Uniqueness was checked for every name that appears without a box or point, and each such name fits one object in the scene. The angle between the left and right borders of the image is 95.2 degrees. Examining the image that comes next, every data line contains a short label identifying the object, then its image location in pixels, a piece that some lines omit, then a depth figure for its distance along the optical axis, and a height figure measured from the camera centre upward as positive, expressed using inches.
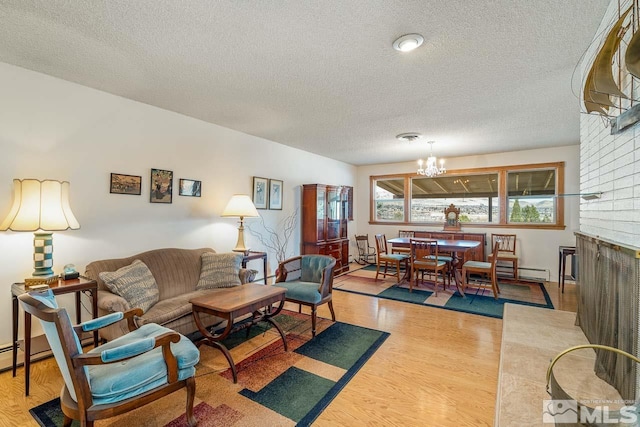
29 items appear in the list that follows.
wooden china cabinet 218.7 -6.0
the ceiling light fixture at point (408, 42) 79.2 +48.5
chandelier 193.2 +32.4
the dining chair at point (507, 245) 218.4 -21.5
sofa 96.3 -28.5
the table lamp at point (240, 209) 148.4 +2.0
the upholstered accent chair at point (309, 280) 123.2 -32.1
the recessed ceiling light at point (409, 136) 177.3 +49.4
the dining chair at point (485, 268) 169.8 -30.9
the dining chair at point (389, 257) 207.9 -30.4
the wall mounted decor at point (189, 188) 144.6 +12.5
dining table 178.6 -19.6
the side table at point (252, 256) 151.4 -22.8
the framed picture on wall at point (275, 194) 196.2 +13.5
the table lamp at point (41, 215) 88.4 -1.6
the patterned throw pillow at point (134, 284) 99.3 -25.9
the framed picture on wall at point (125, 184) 120.8 +11.4
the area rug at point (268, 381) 73.3 -51.0
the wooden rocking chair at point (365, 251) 289.9 -36.2
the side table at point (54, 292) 83.2 -26.6
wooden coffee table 91.3 -30.0
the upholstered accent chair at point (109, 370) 56.8 -34.9
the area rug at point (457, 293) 158.7 -48.2
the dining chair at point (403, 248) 231.4 -25.8
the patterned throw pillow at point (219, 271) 129.0 -26.2
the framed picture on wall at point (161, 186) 133.3 +11.9
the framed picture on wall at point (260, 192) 184.2 +13.6
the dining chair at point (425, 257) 181.5 -27.4
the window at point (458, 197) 243.4 +17.6
